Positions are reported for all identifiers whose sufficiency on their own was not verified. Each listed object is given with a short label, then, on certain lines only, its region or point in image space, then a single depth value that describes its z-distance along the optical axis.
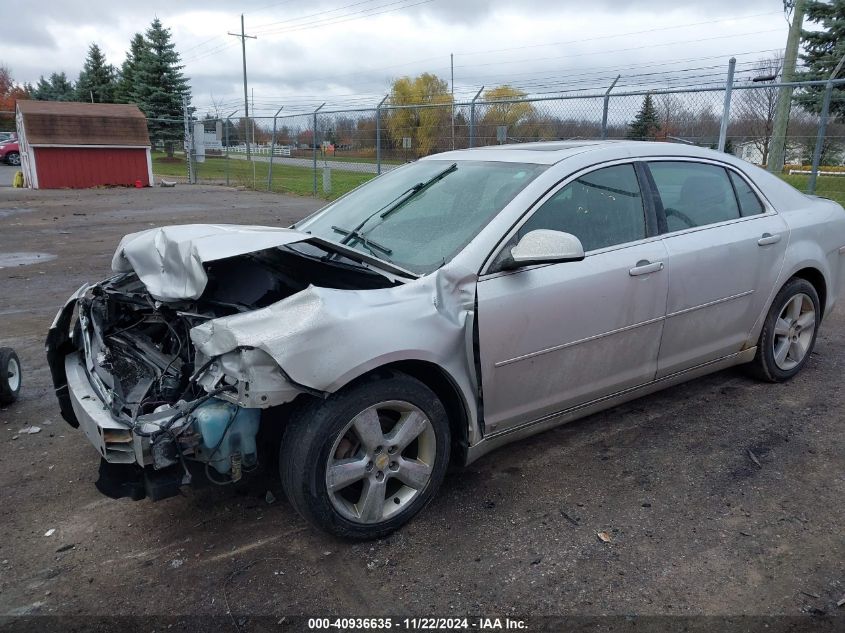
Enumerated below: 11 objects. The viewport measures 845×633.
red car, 37.75
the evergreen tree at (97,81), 51.12
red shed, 23.45
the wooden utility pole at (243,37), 54.88
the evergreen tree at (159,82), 42.38
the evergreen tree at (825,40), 17.27
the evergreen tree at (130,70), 45.66
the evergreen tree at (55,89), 60.79
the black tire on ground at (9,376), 4.27
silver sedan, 2.71
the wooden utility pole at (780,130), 10.93
